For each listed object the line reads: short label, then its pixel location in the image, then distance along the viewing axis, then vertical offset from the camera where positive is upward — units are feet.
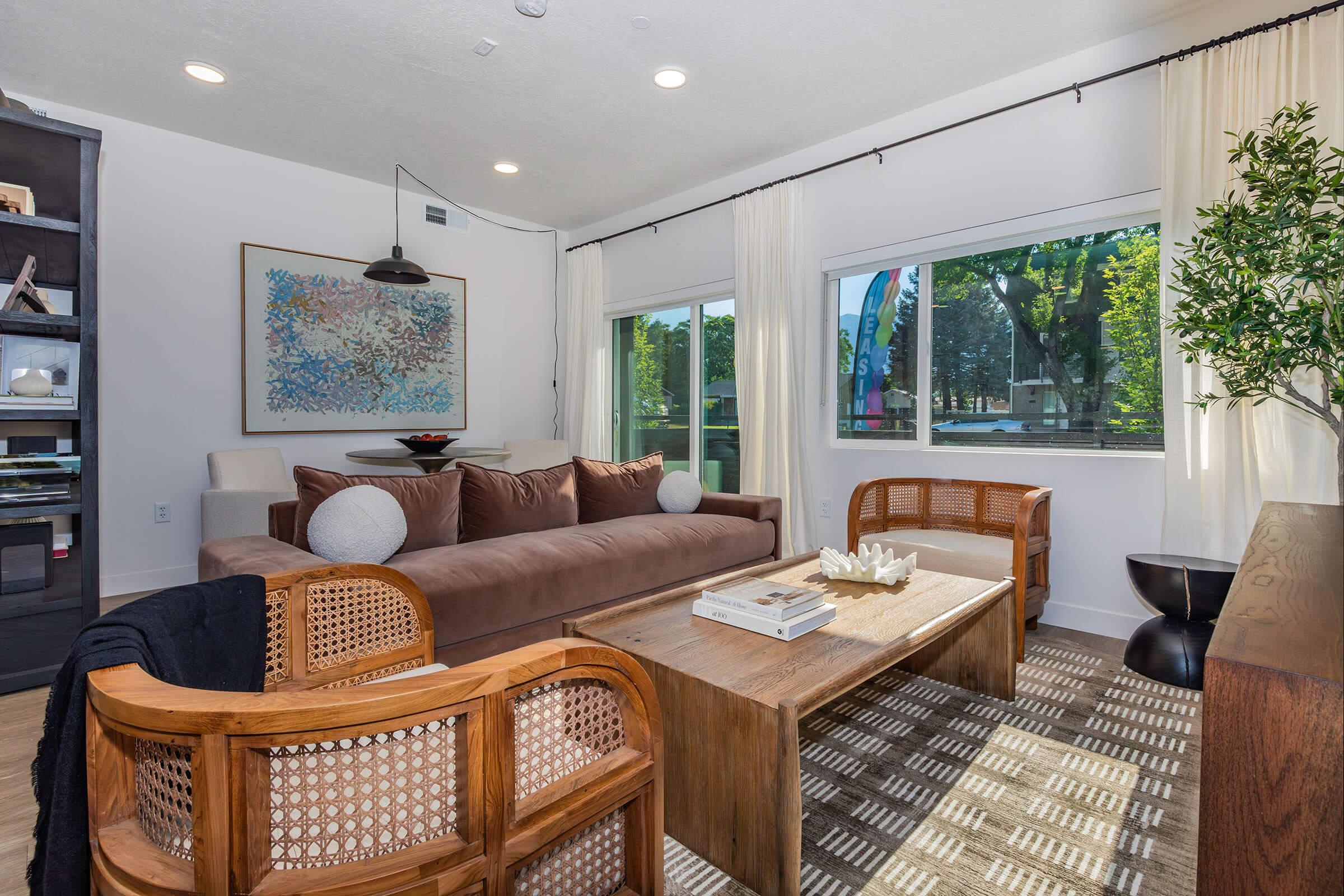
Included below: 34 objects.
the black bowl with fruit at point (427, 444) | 12.92 +0.02
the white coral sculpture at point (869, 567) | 7.14 -1.38
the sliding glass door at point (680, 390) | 15.79 +1.43
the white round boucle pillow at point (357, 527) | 7.25 -0.95
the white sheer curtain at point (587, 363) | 17.90 +2.29
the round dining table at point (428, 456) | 12.89 -0.23
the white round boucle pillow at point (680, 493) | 11.80 -0.89
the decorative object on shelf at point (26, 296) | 8.09 +1.90
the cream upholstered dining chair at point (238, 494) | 11.27 -0.88
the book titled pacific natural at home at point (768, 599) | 5.68 -1.43
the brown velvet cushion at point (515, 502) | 9.46 -0.88
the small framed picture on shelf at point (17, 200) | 8.20 +3.14
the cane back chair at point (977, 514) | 8.89 -1.12
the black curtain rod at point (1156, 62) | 7.85 +5.35
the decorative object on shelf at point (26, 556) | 8.11 -1.43
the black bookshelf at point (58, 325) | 8.04 +1.53
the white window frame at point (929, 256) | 9.68 +3.43
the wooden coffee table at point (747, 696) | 4.28 -1.75
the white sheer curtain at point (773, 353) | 13.39 +1.97
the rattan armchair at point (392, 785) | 2.04 -1.28
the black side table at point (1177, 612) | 7.48 -2.00
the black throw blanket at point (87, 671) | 2.29 -1.01
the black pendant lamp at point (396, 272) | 12.23 +3.36
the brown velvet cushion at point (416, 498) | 7.73 -0.70
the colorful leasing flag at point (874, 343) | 12.68 +2.04
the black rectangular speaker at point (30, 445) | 8.78 -0.01
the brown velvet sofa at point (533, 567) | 7.02 -1.58
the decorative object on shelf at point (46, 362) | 8.50 +1.11
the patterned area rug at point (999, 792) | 4.66 -3.04
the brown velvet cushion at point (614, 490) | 11.27 -0.81
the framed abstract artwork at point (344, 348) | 13.60 +2.21
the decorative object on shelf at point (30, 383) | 8.20 +0.78
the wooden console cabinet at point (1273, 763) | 1.67 -0.86
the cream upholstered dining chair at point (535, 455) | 15.93 -0.25
